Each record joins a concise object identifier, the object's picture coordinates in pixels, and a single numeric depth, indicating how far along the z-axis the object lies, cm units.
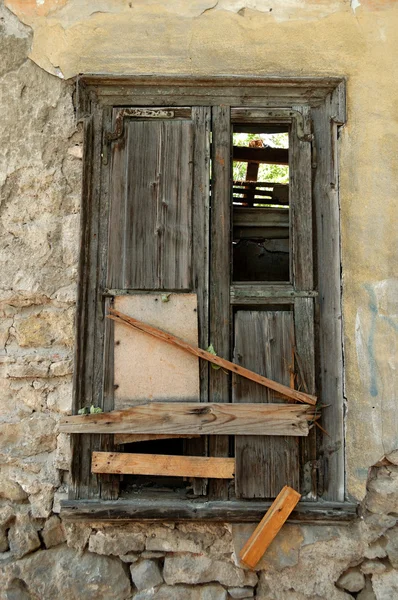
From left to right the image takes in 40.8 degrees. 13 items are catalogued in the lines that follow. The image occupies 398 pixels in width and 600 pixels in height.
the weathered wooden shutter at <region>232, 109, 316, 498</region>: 299
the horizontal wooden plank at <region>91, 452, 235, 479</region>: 296
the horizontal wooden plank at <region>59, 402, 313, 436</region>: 296
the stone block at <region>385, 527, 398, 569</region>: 293
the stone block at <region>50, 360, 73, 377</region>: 311
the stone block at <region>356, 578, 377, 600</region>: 293
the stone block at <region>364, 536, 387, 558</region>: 294
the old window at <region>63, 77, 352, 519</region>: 302
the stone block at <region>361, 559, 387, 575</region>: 293
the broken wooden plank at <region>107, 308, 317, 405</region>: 299
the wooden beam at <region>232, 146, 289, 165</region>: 438
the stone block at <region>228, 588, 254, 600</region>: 293
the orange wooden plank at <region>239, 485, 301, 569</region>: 287
